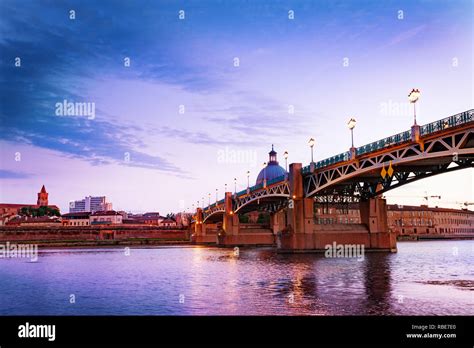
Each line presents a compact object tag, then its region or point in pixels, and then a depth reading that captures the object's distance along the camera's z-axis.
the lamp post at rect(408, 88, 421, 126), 39.50
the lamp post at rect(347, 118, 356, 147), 51.53
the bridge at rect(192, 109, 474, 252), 37.56
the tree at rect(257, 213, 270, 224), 159.10
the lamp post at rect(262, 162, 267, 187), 151.90
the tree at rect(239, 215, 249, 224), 164.27
